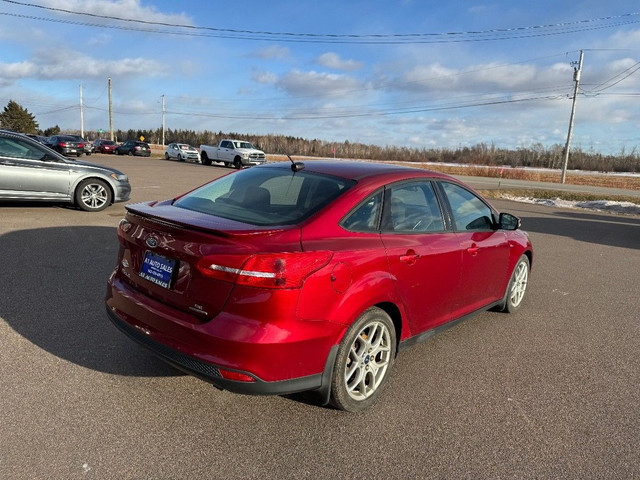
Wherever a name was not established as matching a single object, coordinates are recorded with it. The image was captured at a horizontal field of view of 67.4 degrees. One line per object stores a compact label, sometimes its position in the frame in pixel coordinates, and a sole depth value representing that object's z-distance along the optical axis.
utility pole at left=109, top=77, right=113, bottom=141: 63.31
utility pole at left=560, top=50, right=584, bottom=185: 36.46
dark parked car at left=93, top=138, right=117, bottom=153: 49.62
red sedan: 2.71
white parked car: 40.75
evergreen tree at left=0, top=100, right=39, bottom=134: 90.55
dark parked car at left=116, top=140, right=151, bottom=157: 46.53
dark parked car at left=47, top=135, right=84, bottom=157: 34.78
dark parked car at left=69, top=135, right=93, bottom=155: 37.92
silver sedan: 9.09
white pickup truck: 33.75
